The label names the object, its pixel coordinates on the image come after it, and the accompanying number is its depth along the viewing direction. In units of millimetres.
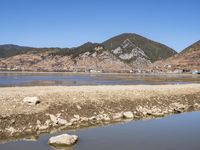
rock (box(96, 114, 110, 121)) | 19208
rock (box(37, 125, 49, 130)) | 16460
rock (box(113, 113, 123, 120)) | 19938
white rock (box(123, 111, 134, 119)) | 20466
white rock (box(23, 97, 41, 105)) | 18898
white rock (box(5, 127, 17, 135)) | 15572
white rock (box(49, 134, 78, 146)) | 13546
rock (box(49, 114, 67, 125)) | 17410
